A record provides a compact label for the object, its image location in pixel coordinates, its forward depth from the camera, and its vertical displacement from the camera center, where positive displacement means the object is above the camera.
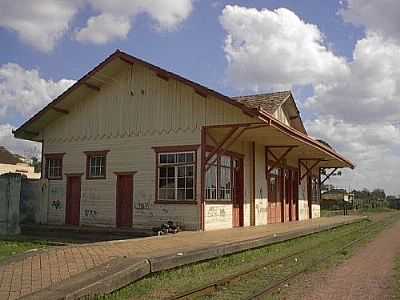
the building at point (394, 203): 77.43 +0.56
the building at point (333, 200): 62.83 +0.80
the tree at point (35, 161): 72.47 +6.67
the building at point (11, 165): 45.23 +3.85
